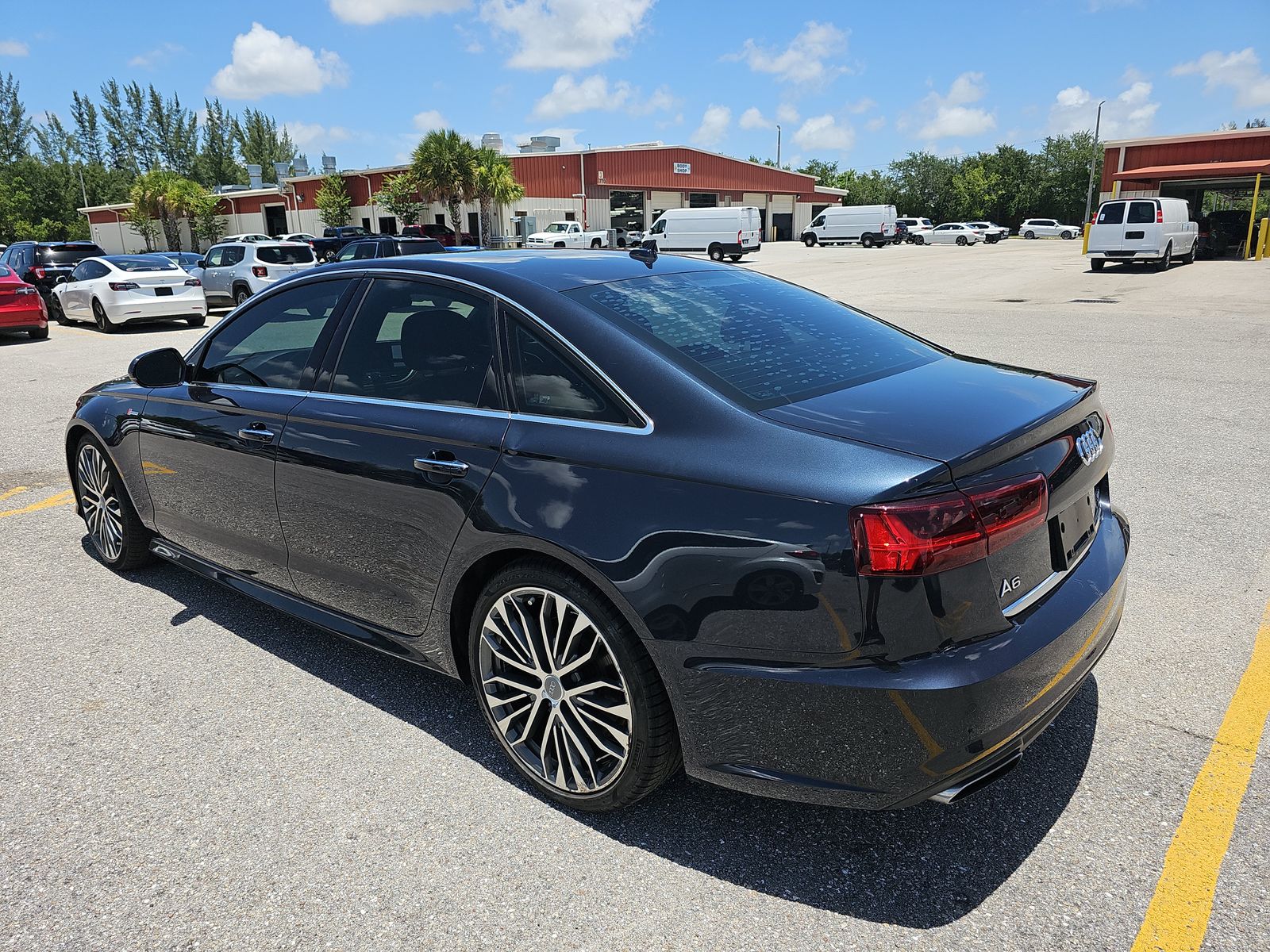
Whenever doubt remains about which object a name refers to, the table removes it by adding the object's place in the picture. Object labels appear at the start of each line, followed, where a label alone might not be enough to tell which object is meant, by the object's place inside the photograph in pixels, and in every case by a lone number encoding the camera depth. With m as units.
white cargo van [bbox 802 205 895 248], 54.91
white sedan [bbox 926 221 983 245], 57.57
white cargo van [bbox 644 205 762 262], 41.12
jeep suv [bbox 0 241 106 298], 19.81
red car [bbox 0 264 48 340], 14.92
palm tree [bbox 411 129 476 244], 44.75
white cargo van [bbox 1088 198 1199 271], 26.16
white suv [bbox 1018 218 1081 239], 62.69
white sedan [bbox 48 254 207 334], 16.05
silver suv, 19.03
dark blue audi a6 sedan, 2.02
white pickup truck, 40.67
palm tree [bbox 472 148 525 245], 45.59
